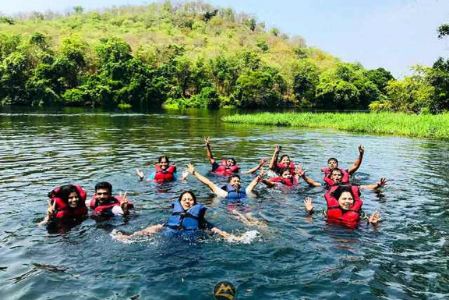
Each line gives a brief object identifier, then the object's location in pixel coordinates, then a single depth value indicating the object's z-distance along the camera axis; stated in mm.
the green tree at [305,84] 103738
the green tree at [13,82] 89375
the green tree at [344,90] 98562
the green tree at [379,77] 113875
